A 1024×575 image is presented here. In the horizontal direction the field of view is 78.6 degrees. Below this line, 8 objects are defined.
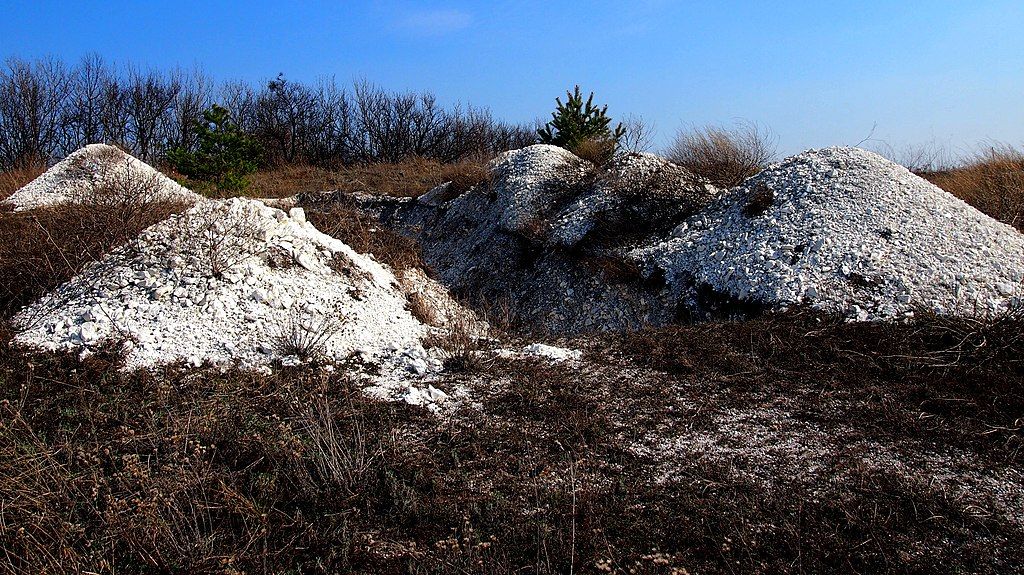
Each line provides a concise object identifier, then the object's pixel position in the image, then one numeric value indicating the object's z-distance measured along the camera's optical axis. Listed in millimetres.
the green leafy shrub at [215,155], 14094
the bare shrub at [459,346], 5598
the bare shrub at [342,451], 3555
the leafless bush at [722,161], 11086
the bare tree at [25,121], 26547
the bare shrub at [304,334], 5555
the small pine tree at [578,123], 14859
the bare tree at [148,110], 30094
